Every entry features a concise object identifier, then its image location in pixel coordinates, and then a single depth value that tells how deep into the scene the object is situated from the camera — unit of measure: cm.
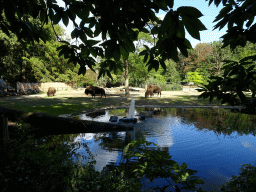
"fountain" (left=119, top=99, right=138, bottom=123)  1151
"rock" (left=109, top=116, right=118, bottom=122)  1161
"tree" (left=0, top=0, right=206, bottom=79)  123
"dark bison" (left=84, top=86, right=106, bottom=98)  2709
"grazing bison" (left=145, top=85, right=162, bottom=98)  2708
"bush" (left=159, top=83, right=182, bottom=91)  5098
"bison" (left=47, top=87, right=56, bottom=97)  2788
